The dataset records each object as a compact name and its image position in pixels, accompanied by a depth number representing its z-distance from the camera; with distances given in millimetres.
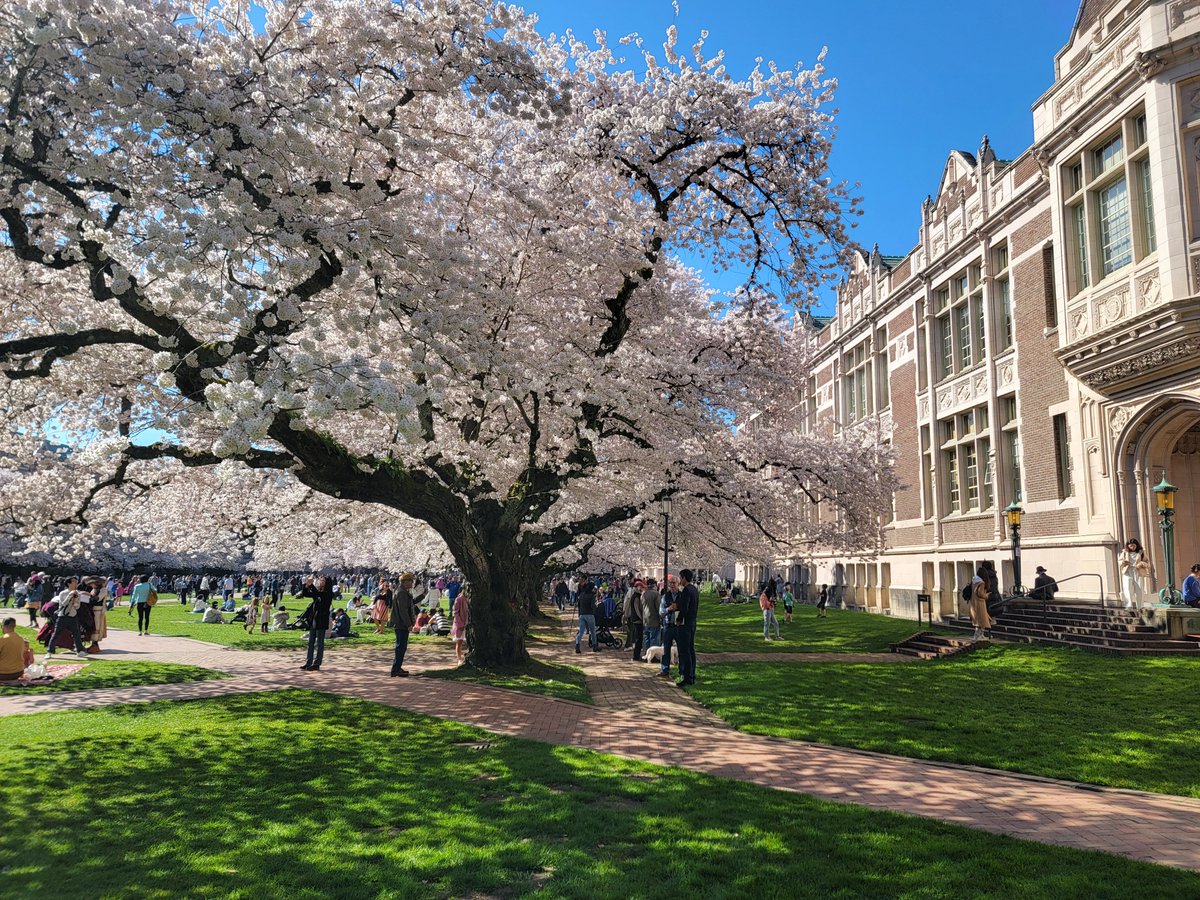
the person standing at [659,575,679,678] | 14734
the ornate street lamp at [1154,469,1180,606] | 18178
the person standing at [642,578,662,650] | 17062
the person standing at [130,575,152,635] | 23516
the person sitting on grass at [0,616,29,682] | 13180
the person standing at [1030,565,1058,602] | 22123
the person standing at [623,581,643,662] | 18922
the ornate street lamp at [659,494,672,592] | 17648
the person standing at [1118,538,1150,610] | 18641
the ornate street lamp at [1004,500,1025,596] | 23188
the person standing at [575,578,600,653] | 19781
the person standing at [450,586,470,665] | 17688
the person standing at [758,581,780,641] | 23872
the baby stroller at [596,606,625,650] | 22344
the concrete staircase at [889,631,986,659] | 18984
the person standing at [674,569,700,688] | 13429
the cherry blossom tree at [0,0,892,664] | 7582
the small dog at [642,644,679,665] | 18062
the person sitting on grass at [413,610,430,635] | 25625
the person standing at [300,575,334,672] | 15227
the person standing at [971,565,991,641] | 19984
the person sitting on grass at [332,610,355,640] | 24469
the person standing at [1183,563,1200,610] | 17406
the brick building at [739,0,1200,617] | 18688
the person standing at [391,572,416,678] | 14547
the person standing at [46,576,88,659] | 17812
